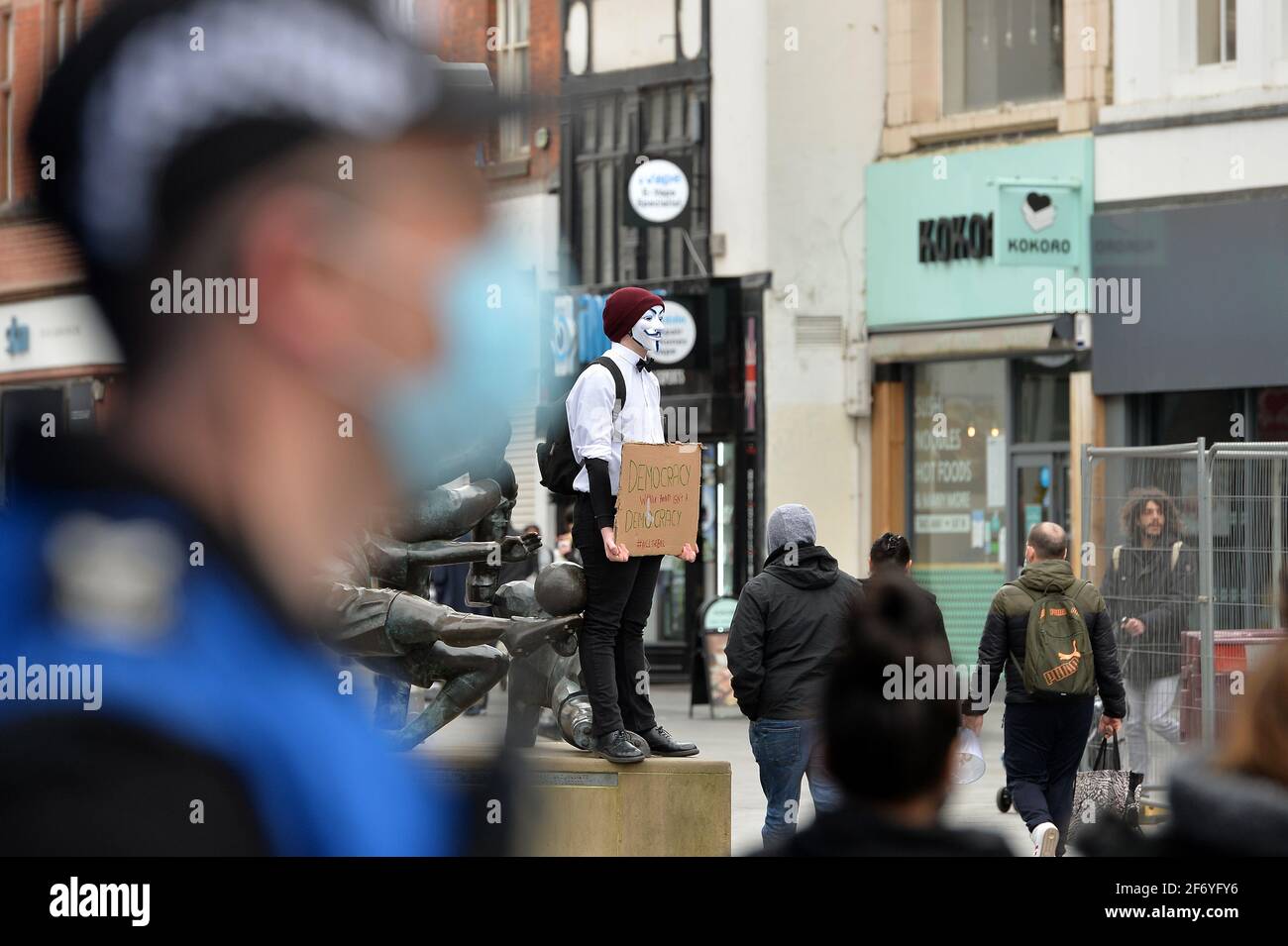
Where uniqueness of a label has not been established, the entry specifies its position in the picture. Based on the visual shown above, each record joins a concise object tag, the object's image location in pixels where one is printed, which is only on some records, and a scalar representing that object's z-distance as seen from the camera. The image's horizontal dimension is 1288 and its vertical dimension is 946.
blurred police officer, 2.75
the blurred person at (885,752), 4.12
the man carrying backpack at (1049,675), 18.16
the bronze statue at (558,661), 13.16
